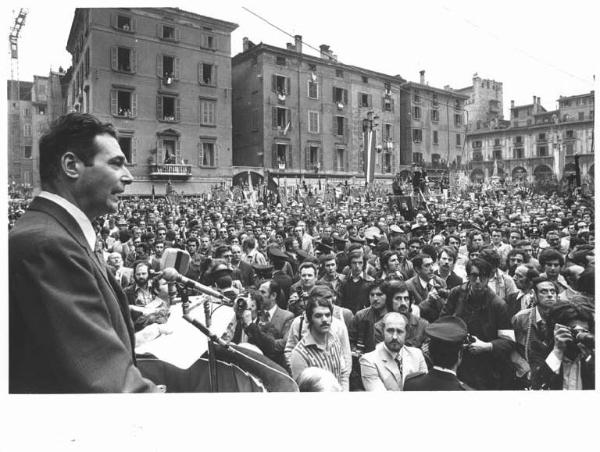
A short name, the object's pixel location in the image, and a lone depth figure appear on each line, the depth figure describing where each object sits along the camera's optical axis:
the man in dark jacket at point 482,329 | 3.58
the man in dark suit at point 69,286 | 1.54
